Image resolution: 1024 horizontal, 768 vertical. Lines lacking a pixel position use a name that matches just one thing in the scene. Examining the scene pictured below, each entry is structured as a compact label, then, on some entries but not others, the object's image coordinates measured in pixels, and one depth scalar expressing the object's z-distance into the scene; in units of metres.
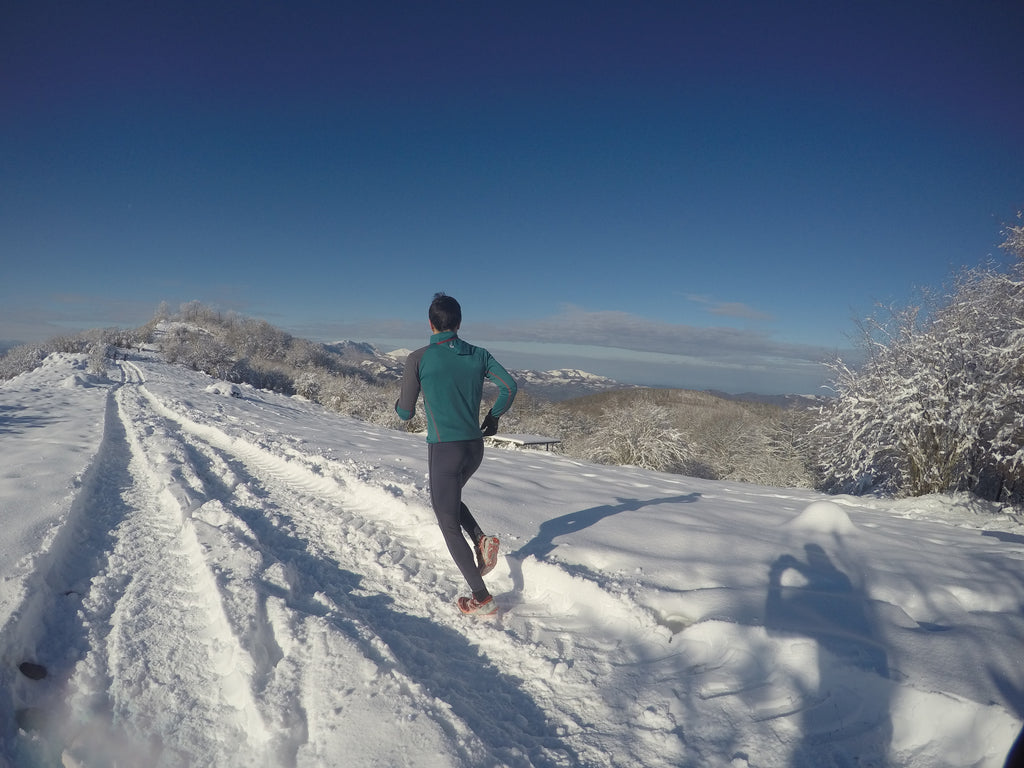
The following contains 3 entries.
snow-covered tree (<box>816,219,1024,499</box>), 7.69
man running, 3.05
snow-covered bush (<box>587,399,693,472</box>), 20.58
